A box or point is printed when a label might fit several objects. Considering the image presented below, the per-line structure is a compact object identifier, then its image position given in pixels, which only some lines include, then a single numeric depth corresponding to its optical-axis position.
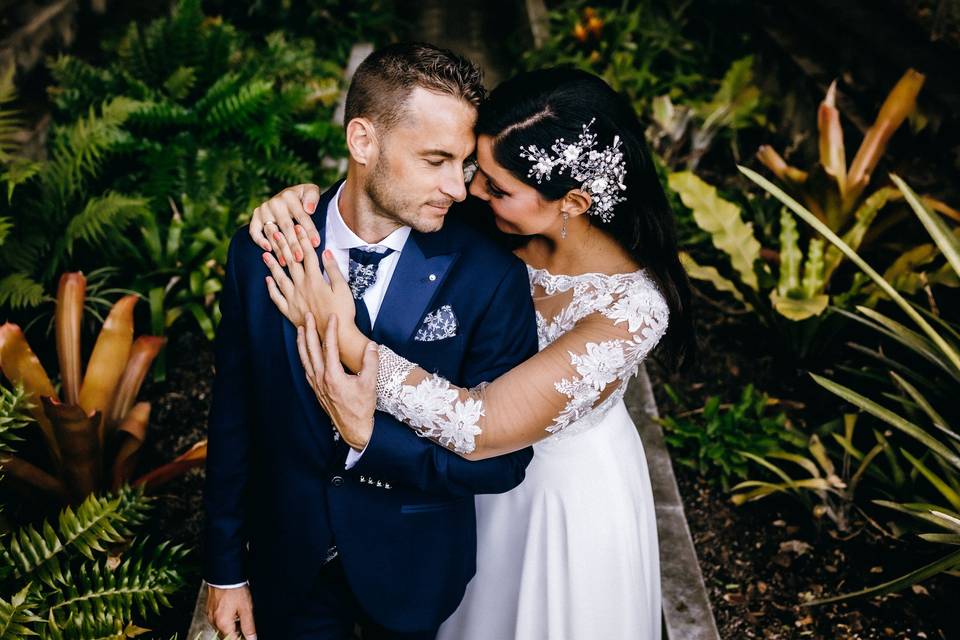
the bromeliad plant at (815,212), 3.95
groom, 1.92
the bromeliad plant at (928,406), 2.48
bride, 1.89
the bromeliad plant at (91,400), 2.82
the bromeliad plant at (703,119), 5.60
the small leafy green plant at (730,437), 3.47
